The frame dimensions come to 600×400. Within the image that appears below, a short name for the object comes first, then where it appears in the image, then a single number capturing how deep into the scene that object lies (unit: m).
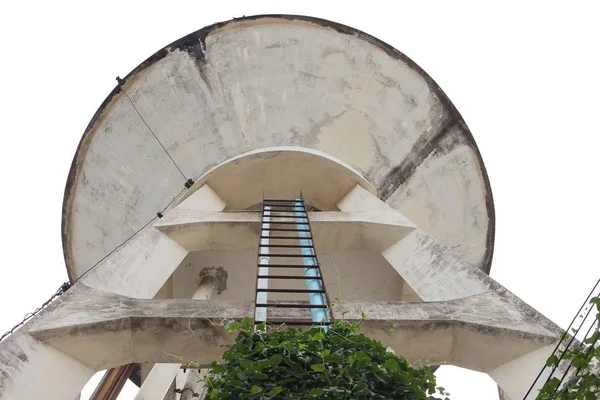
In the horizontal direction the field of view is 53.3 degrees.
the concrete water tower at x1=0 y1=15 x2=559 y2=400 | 6.63
